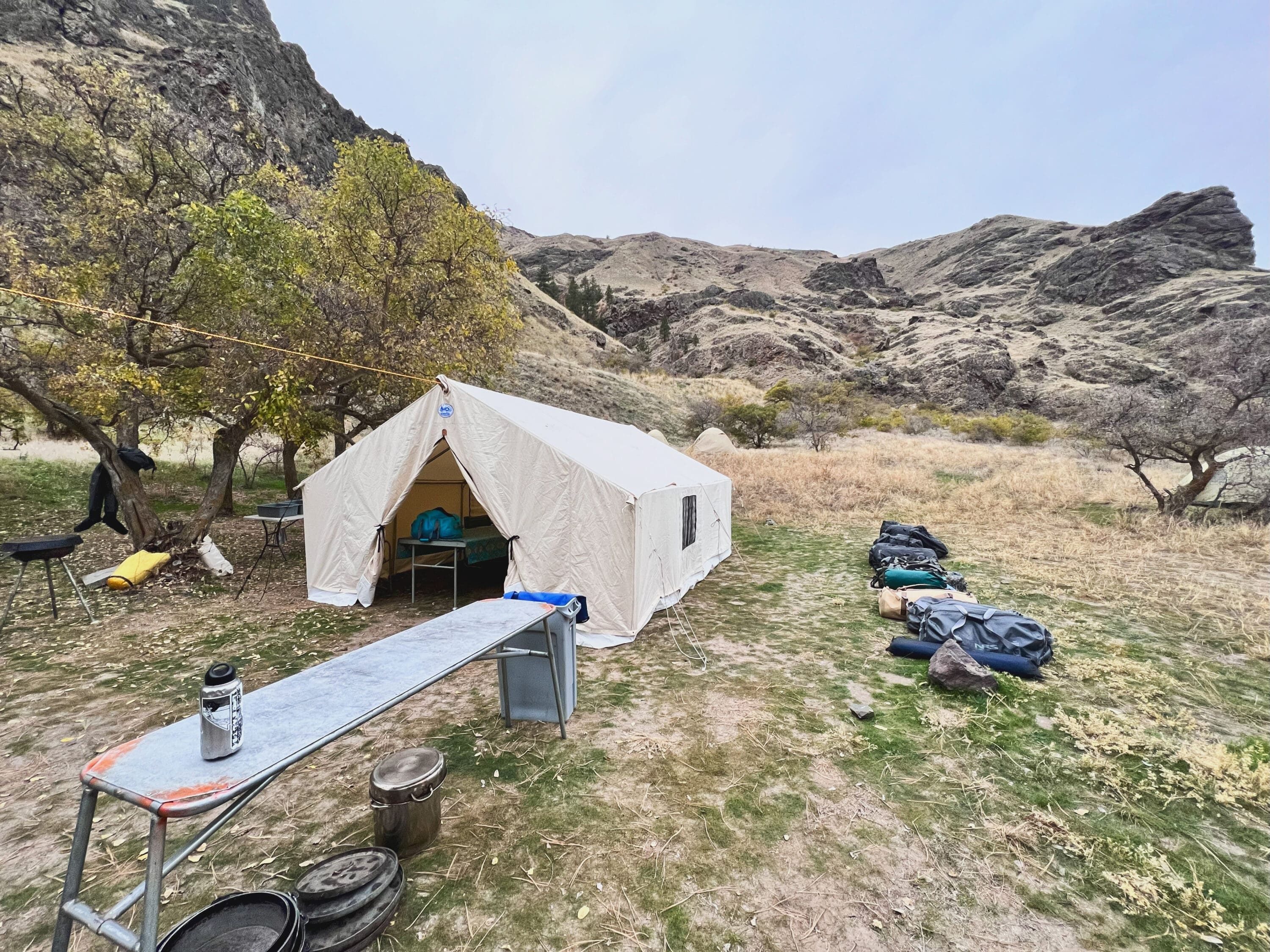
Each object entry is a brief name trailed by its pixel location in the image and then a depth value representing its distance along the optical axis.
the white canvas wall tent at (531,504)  5.87
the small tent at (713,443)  26.16
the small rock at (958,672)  4.66
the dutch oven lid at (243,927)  1.89
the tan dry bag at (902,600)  6.54
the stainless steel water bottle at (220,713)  1.71
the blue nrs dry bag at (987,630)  5.08
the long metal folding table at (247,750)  1.51
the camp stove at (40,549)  5.40
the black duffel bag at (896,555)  8.34
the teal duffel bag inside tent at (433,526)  7.23
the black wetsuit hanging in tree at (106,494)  7.73
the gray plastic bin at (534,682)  4.06
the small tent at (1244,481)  11.33
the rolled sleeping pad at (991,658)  4.90
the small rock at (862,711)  4.27
